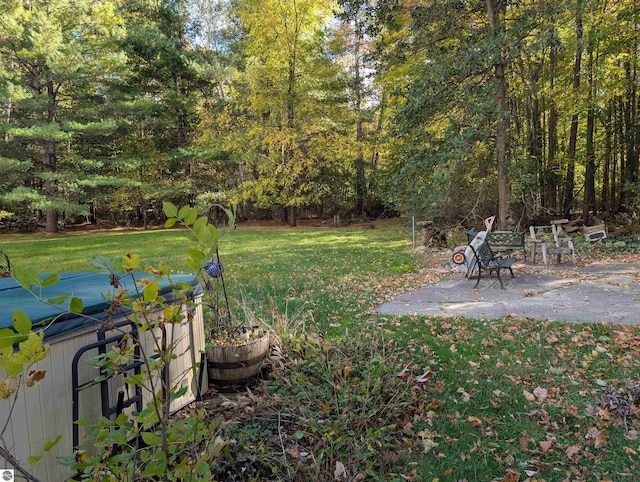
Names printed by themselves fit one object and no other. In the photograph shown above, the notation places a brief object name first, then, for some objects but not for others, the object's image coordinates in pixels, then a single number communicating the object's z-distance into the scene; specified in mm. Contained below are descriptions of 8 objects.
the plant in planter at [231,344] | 2725
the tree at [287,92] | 15016
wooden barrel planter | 2721
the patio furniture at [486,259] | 5555
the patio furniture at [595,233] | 8416
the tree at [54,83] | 14547
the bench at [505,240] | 6551
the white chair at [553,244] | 6625
